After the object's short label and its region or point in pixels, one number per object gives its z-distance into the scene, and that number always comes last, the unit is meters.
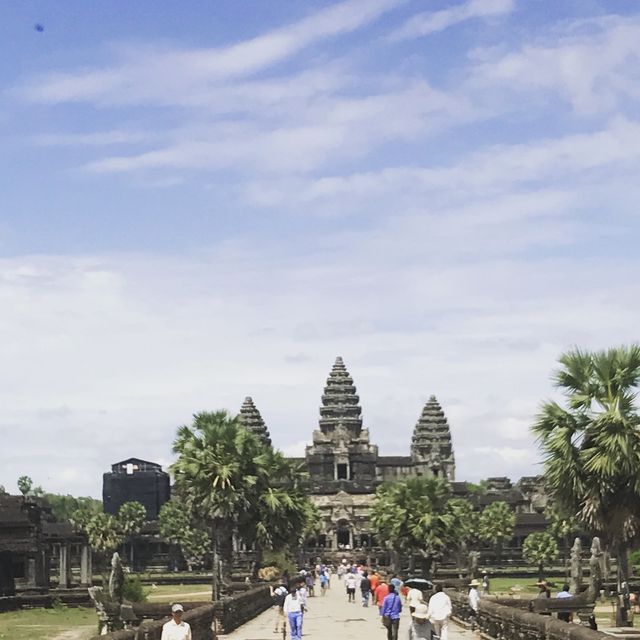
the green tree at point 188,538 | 132.38
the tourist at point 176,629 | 18.66
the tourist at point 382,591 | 40.97
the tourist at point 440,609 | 25.92
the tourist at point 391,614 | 30.61
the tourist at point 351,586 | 62.50
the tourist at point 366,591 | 57.55
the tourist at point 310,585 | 72.94
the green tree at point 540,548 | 102.38
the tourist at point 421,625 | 22.75
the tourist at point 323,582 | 75.13
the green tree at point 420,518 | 71.31
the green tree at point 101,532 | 121.50
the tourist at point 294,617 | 31.83
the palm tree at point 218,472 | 59.22
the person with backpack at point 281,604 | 36.63
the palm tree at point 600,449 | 36.44
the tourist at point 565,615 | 31.59
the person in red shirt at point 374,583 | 60.19
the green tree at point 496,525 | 131.75
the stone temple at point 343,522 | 197.12
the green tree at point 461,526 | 71.75
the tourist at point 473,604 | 39.38
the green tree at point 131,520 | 142.75
